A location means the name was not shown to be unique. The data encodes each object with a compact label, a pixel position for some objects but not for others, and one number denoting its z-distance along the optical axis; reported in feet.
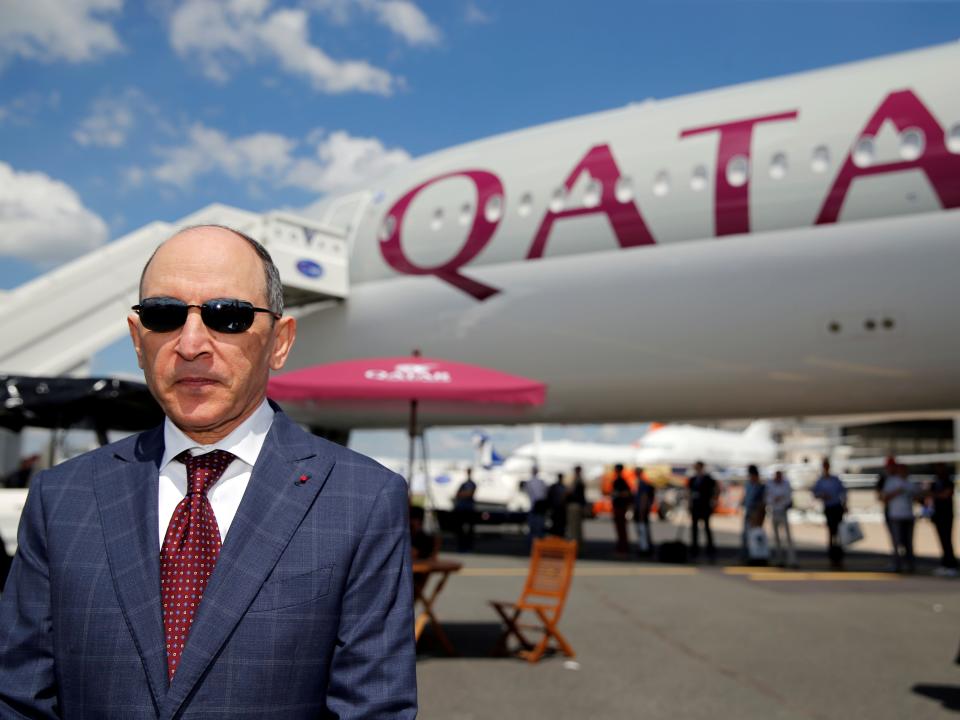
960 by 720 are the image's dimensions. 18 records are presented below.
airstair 44.65
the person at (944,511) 40.83
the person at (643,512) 51.08
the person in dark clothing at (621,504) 52.47
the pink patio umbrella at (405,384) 26.05
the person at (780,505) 43.75
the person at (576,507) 53.72
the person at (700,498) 49.26
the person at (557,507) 53.62
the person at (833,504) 43.88
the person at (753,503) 44.65
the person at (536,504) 53.16
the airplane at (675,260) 32.83
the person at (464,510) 53.26
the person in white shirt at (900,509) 40.75
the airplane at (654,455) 153.07
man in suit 5.19
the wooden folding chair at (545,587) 22.18
